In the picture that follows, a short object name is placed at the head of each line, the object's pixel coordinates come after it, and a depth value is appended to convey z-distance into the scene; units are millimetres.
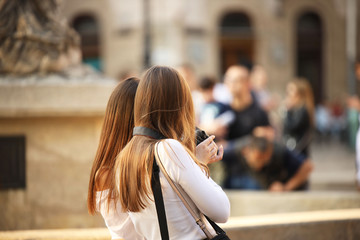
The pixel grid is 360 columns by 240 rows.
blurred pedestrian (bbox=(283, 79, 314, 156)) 14978
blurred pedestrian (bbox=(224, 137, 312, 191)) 11106
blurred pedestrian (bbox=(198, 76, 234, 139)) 12096
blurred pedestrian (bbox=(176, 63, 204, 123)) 14097
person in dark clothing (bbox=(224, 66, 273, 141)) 12300
